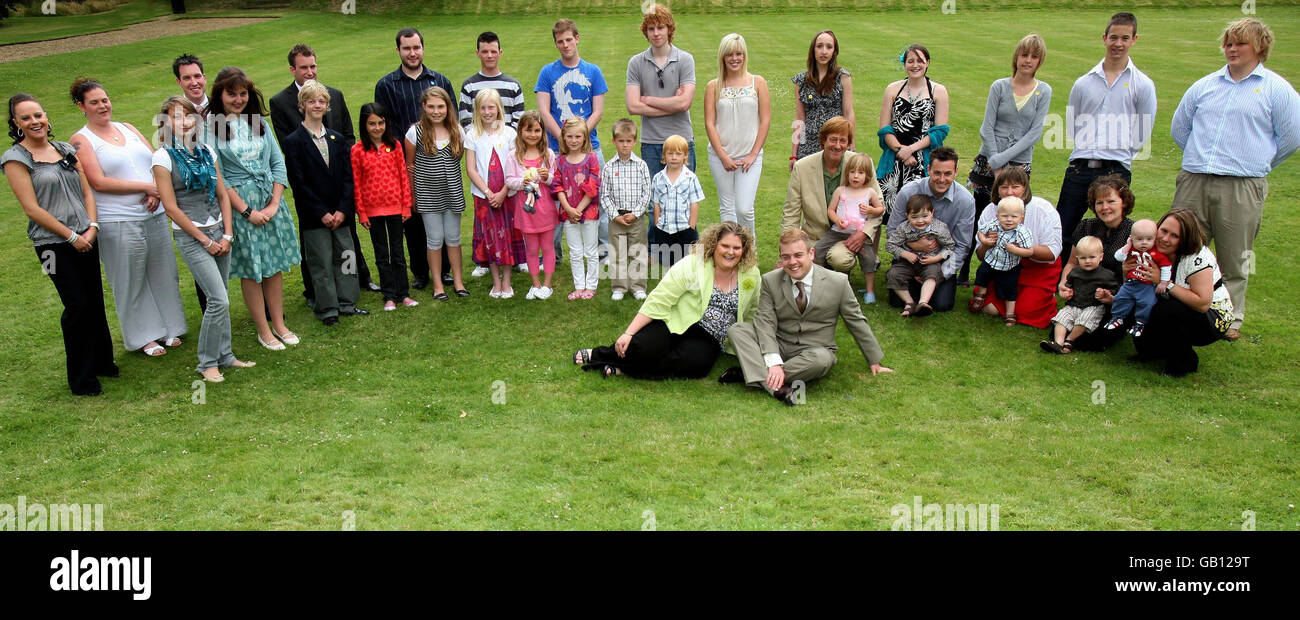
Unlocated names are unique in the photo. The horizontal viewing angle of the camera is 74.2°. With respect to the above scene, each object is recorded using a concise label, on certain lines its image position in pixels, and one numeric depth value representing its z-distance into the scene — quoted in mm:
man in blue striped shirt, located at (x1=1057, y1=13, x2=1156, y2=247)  7758
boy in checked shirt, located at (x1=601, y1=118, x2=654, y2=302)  8289
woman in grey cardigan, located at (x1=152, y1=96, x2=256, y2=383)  6707
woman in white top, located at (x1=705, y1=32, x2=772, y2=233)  8547
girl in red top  8078
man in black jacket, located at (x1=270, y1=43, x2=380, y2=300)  7961
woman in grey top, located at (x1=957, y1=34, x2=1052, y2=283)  8047
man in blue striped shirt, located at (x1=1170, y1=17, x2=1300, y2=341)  7000
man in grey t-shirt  8594
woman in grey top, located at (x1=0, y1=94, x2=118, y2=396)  6348
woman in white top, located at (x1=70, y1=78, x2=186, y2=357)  6707
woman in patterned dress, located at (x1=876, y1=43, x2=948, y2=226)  8422
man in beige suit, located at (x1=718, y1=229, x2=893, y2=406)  6660
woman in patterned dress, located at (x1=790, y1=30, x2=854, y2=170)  8453
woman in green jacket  6891
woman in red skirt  7781
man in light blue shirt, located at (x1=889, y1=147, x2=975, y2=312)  8000
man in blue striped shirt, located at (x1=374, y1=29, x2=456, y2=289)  8461
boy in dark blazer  7664
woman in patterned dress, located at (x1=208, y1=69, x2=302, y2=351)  7070
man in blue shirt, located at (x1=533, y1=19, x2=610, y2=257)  9023
